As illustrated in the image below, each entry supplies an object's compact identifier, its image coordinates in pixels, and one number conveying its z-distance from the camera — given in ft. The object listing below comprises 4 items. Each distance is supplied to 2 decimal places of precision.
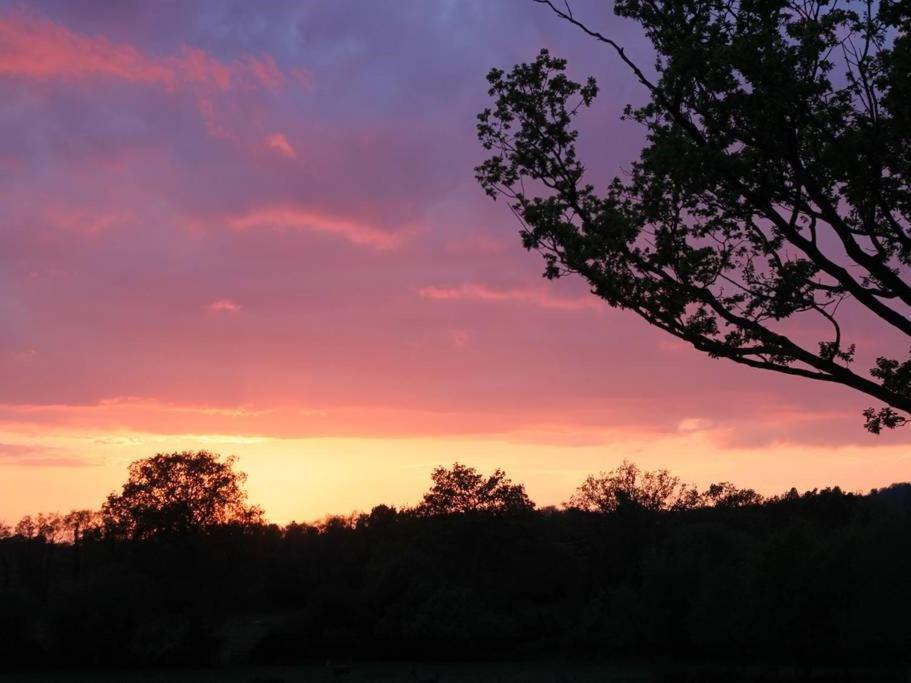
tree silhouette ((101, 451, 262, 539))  272.72
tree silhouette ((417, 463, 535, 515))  305.73
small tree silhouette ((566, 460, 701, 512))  332.14
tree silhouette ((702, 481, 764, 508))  384.78
